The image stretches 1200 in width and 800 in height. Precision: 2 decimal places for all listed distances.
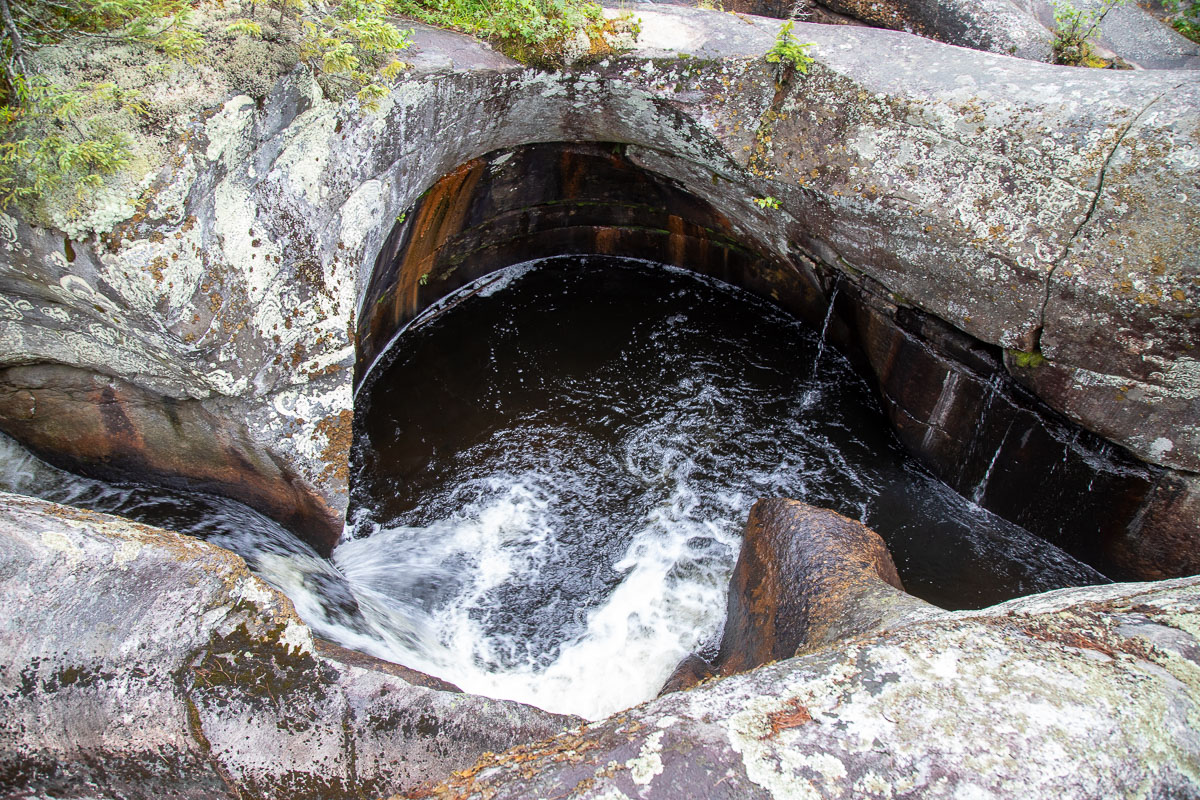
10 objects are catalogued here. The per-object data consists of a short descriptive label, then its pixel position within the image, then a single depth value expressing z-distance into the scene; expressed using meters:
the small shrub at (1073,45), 6.29
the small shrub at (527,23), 4.97
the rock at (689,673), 3.93
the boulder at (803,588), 3.18
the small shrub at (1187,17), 7.34
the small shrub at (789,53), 4.70
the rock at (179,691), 2.33
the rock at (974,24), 6.40
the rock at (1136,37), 7.02
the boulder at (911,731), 1.81
